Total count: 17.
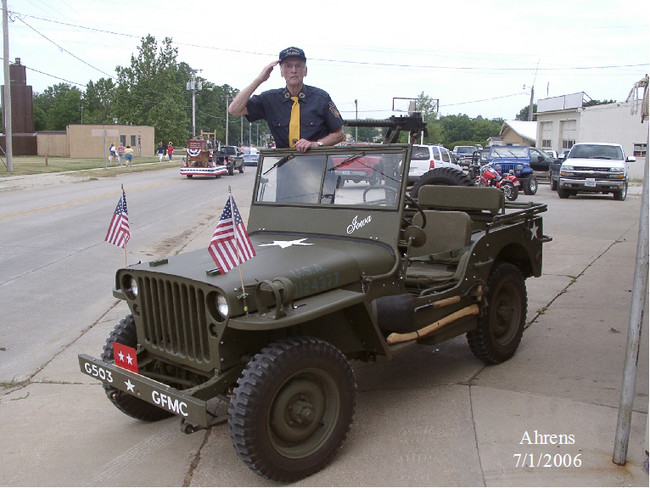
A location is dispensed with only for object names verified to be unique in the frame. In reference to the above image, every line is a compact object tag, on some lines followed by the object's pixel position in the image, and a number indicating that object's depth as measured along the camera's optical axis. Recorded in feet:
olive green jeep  11.49
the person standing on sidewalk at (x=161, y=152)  175.06
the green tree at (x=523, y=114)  390.83
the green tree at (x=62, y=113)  295.28
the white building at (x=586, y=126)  119.34
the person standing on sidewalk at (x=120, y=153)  152.99
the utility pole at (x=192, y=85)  211.61
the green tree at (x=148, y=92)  223.10
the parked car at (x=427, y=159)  72.43
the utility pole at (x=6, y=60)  92.73
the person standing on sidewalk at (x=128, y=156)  141.20
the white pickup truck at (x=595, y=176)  70.40
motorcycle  68.49
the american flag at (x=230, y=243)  11.30
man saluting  17.22
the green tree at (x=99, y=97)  299.38
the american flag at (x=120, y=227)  15.17
